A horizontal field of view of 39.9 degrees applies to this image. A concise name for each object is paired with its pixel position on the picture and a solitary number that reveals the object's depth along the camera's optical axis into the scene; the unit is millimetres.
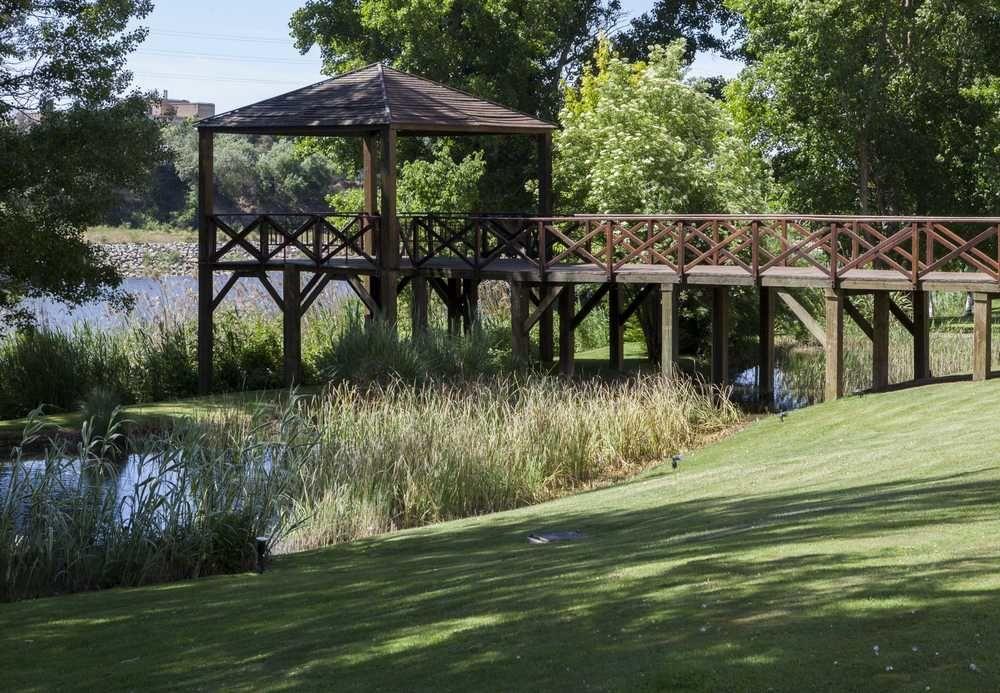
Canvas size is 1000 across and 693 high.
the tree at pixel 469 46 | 32312
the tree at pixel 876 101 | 29219
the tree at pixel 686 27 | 43812
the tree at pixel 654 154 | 25703
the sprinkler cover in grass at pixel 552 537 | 9981
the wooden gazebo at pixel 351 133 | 22688
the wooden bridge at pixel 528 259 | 18969
